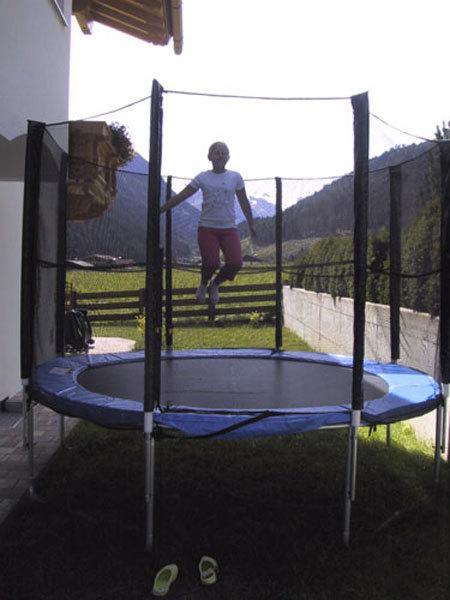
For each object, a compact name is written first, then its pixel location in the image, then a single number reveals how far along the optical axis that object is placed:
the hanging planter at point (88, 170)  2.72
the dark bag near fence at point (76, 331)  4.39
